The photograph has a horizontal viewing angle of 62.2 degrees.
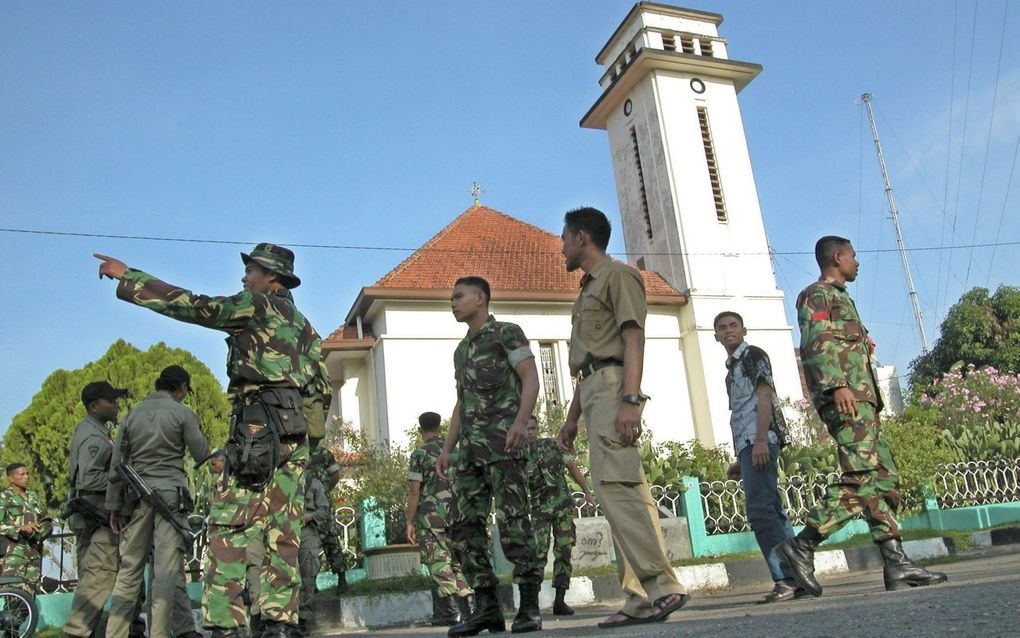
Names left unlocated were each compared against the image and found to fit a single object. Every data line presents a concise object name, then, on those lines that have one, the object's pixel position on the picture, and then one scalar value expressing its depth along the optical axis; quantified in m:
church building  20.17
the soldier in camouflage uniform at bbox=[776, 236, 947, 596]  4.69
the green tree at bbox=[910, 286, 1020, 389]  34.44
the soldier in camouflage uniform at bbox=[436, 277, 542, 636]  4.48
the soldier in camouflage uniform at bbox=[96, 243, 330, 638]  3.79
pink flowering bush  15.18
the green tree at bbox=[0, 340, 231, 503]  20.92
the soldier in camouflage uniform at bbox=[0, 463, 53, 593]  7.48
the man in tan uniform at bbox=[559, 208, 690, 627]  3.90
